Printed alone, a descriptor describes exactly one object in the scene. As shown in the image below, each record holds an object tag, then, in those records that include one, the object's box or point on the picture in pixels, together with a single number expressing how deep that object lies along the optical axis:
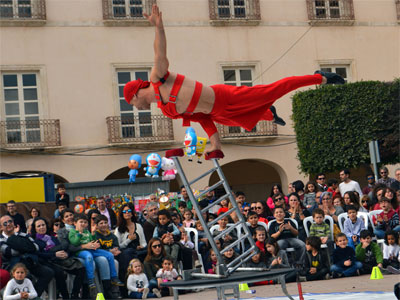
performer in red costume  5.48
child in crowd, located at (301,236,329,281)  9.72
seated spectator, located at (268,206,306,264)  9.70
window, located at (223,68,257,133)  20.20
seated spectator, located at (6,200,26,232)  9.74
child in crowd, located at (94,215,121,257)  9.10
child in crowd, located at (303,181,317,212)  11.19
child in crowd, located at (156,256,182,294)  9.02
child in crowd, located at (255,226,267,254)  9.49
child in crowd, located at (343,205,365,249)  10.19
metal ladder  5.58
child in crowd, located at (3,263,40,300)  7.62
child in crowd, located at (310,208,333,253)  9.86
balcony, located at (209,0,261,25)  19.60
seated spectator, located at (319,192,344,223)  10.68
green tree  17.95
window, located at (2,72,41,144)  18.94
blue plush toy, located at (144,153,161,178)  14.65
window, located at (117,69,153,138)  19.53
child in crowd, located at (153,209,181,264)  9.37
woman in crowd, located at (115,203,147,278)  9.21
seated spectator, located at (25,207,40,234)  9.50
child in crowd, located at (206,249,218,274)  9.90
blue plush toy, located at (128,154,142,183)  14.80
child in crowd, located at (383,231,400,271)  9.76
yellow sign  12.43
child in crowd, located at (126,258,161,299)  8.92
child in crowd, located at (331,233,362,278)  9.80
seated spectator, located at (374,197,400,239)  10.23
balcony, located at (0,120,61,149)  18.78
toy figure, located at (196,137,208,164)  13.58
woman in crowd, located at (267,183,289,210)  11.39
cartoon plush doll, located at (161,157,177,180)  14.80
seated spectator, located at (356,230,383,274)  9.95
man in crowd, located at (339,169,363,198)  12.40
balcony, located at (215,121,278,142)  19.94
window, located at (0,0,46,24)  18.70
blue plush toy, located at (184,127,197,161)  13.19
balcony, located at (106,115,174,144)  19.28
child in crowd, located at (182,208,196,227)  10.40
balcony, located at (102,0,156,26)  19.14
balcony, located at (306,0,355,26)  20.03
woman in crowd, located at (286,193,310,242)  10.09
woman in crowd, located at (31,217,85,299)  8.31
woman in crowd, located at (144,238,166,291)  9.15
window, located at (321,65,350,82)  20.78
